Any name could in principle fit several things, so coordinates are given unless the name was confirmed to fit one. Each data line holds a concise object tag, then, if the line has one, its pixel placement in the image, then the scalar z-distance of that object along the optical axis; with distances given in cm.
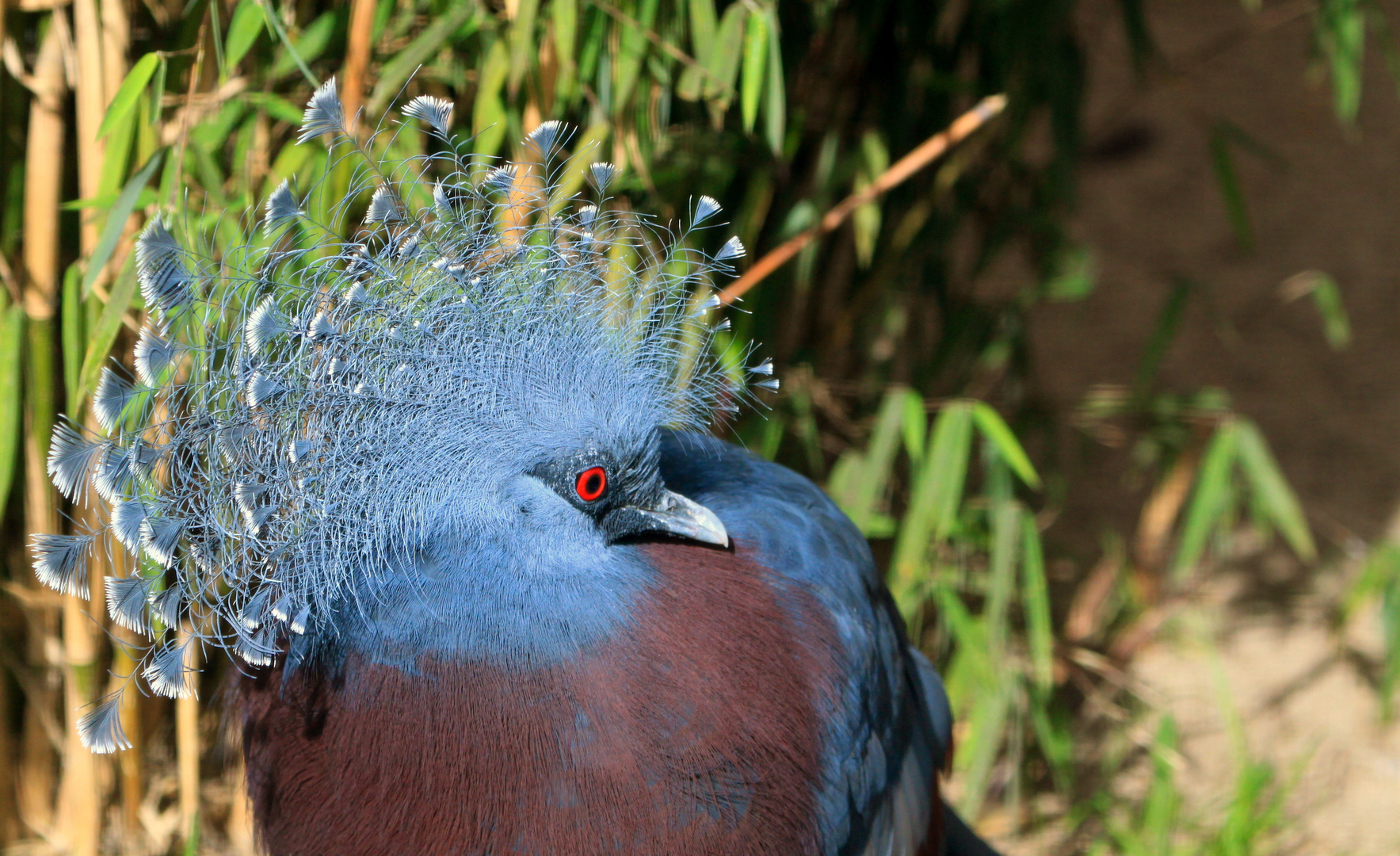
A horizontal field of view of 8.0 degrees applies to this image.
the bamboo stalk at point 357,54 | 277
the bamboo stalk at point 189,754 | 283
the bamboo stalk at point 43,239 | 279
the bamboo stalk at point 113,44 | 278
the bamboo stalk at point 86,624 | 278
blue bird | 269
